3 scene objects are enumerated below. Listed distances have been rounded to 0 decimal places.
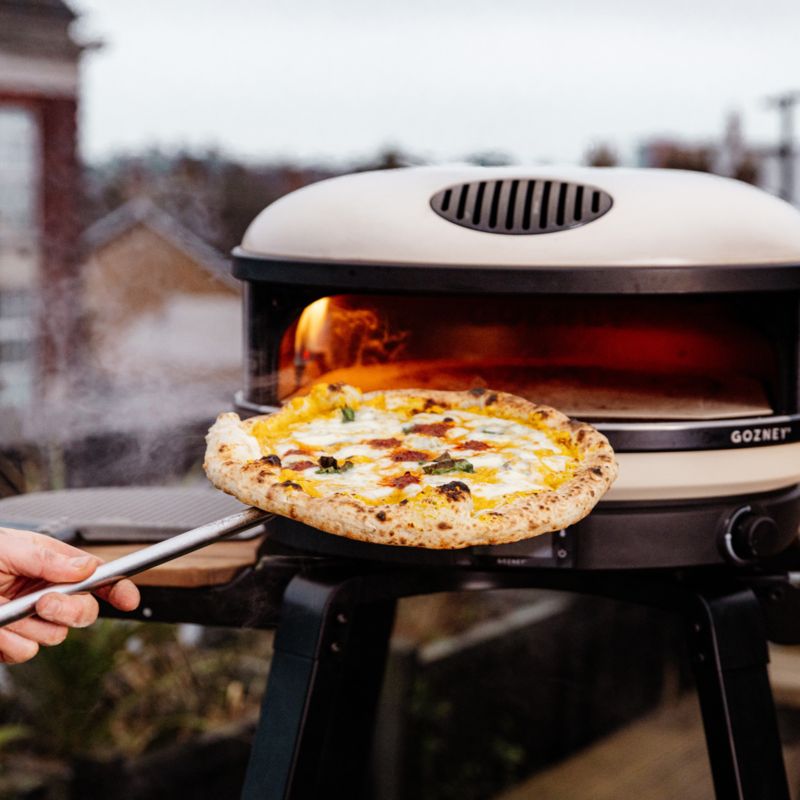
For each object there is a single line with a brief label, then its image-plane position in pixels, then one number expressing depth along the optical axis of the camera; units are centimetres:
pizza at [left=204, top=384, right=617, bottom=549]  135
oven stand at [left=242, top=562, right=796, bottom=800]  167
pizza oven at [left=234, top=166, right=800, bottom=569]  166
